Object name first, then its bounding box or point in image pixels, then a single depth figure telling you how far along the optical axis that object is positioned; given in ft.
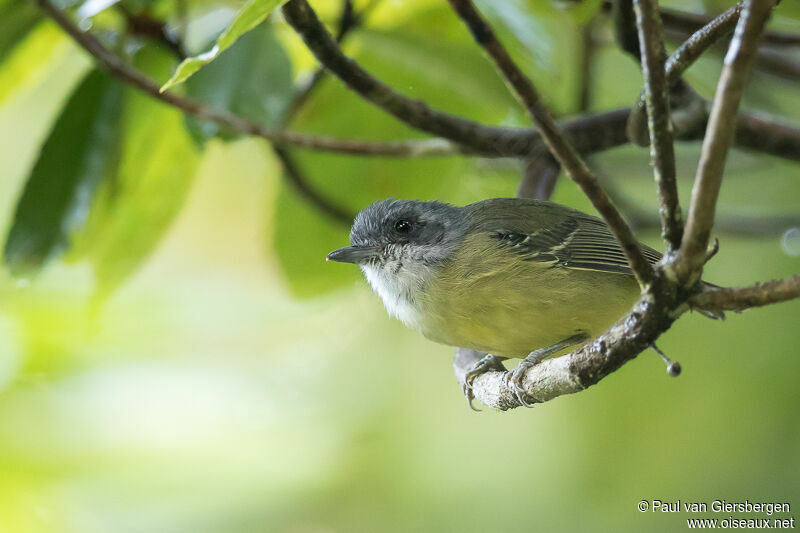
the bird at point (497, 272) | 16.06
